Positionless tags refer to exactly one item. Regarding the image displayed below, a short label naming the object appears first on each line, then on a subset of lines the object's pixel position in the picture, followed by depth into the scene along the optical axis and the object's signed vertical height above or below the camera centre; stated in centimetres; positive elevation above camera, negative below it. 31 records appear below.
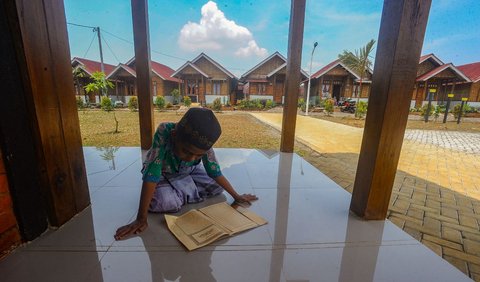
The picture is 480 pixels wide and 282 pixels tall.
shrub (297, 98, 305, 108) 1688 -30
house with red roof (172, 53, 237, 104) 1798 +124
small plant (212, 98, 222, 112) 1402 -56
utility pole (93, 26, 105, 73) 1431 +343
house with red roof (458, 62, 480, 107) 1688 +128
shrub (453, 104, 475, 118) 1154 -30
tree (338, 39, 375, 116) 1461 +294
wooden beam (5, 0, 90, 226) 111 -6
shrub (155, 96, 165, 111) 1427 -50
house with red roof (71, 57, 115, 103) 1660 +138
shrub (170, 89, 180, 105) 1753 -2
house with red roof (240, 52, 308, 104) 1858 +154
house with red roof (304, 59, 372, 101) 1820 +165
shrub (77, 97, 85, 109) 1409 -71
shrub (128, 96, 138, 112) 1298 -55
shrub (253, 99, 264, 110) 1667 -51
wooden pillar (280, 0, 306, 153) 285 +36
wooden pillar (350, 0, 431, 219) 124 +1
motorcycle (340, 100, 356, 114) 1580 -36
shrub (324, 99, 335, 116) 1334 -34
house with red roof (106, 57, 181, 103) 1675 +108
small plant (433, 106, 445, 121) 1128 -47
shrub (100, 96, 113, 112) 1166 -54
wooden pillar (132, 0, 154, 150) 284 +35
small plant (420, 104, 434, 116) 1192 -41
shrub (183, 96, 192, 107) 1554 -38
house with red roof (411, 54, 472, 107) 1641 +180
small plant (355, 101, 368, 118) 1144 -44
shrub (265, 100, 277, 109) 1692 -41
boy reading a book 120 -50
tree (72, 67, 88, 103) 1428 +108
